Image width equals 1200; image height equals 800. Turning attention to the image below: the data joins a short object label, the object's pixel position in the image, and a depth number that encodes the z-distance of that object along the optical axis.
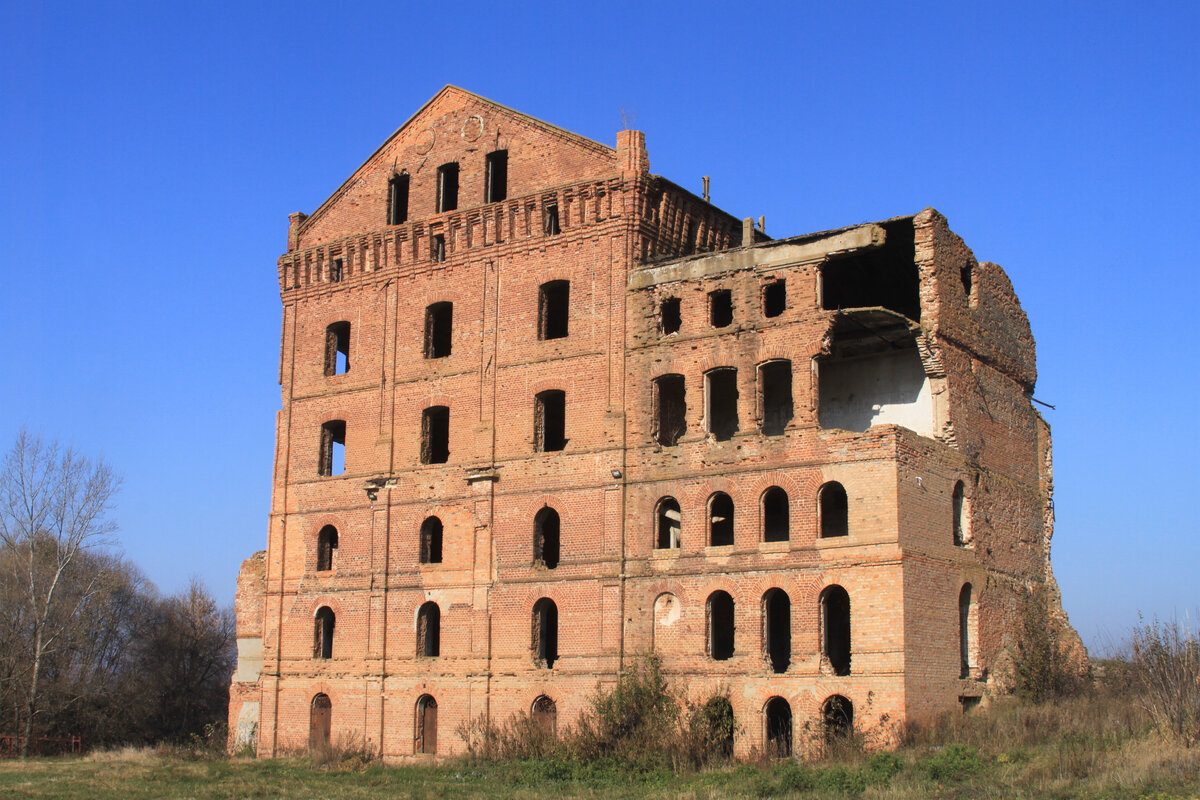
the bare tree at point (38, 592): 37.16
